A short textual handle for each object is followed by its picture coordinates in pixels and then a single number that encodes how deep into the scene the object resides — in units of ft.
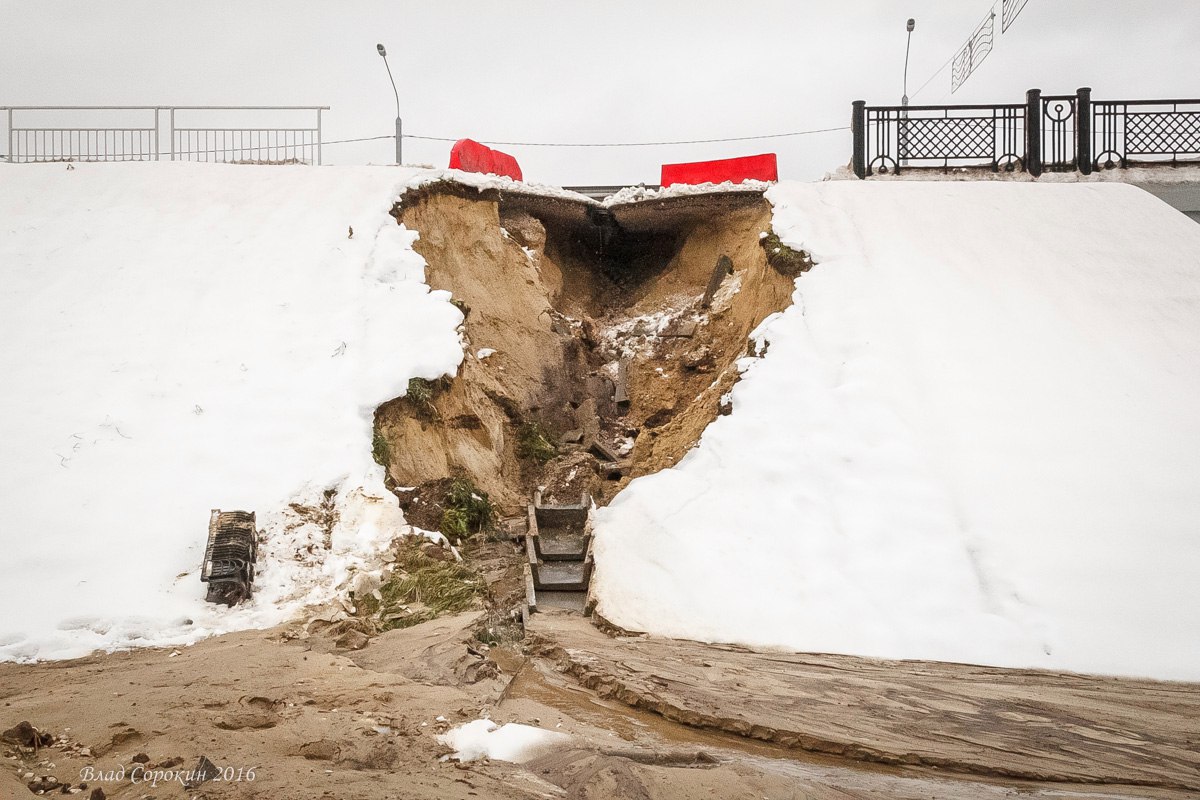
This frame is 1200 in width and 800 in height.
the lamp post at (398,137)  58.75
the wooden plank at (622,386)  37.83
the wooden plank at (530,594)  23.65
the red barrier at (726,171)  46.37
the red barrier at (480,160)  43.80
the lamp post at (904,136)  47.01
